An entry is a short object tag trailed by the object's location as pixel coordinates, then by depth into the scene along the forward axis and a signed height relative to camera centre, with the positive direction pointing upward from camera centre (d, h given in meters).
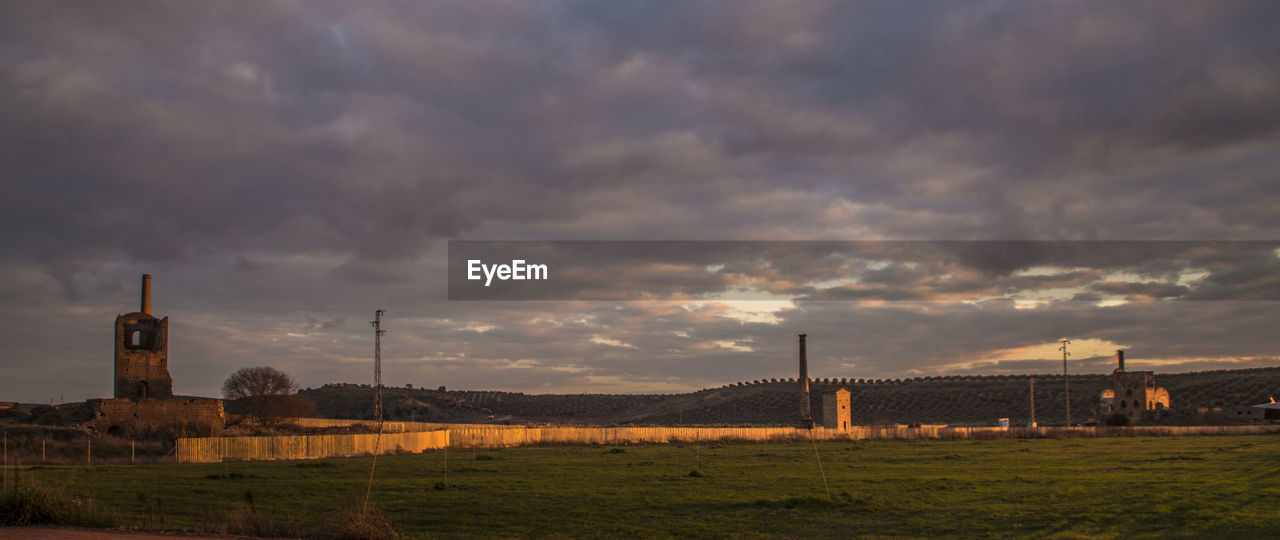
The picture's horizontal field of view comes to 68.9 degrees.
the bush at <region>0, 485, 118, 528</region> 16.16 -2.53
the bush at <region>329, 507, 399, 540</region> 15.25 -2.77
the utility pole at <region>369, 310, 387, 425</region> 63.66 +0.44
